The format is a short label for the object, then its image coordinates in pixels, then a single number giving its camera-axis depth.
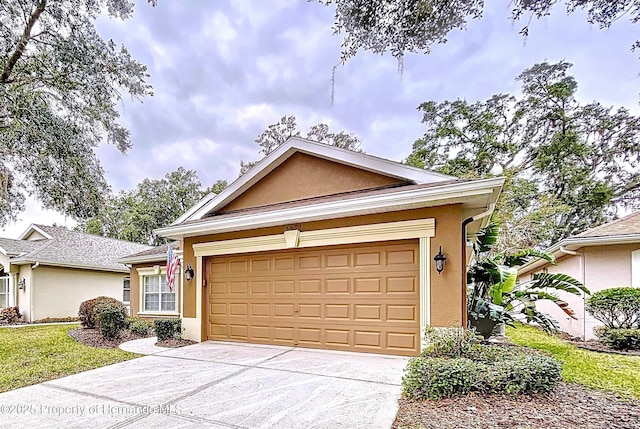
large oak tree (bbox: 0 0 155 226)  7.98
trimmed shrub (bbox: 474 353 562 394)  4.42
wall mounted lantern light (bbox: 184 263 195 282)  9.34
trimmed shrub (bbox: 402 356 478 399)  4.46
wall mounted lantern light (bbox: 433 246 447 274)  6.23
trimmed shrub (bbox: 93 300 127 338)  9.60
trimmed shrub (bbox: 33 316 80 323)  15.78
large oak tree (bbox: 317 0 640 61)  3.59
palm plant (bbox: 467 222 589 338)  7.95
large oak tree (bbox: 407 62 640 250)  18.34
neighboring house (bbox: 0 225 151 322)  15.96
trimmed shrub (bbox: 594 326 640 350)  7.85
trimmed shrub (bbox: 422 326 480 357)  5.48
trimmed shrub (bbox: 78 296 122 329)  11.77
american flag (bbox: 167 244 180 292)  9.96
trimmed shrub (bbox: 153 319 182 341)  9.09
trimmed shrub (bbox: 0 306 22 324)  15.61
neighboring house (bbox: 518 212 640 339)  8.91
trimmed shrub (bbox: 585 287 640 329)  8.19
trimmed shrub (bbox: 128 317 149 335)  10.59
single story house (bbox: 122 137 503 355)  6.39
